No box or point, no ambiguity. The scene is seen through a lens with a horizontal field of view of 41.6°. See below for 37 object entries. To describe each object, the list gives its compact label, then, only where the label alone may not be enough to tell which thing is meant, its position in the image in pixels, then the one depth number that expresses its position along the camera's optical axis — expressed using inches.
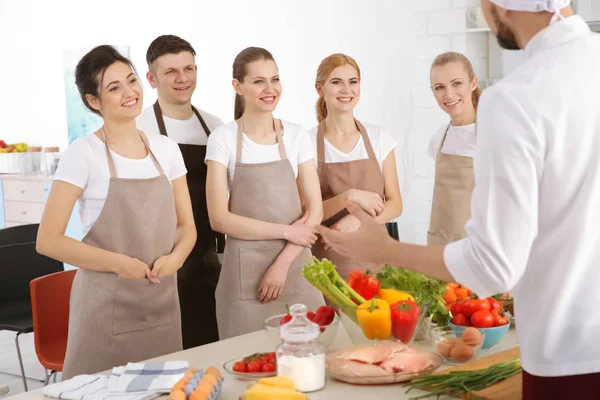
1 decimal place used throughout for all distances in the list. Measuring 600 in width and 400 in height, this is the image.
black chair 154.6
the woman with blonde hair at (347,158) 128.4
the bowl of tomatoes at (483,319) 81.3
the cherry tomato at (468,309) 82.4
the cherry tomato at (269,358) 76.5
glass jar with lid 69.9
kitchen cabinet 254.1
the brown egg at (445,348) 79.7
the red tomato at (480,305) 82.2
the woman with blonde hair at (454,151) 132.1
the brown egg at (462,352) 79.0
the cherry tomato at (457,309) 83.4
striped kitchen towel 72.6
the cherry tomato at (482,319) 81.3
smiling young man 128.0
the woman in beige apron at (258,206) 117.4
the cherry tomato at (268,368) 75.5
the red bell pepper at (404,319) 77.9
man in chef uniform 52.3
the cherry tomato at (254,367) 75.8
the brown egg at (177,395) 66.6
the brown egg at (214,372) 72.1
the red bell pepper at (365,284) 82.7
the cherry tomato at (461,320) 82.0
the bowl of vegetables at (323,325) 82.2
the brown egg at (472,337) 79.1
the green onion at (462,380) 68.6
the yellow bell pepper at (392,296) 81.7
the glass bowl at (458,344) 79.0
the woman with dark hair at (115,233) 103.2
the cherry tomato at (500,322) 82.0
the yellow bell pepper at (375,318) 77.8
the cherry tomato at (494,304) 83.4
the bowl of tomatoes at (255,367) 75.4
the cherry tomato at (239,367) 76.2
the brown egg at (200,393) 66.8
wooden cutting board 66.3
